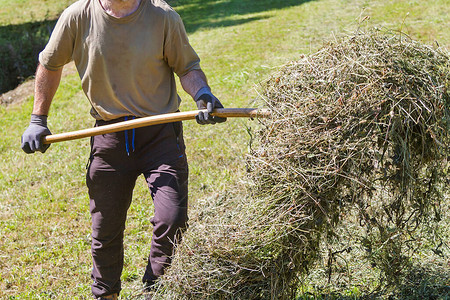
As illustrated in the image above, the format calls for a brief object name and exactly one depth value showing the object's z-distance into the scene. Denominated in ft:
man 12.66
